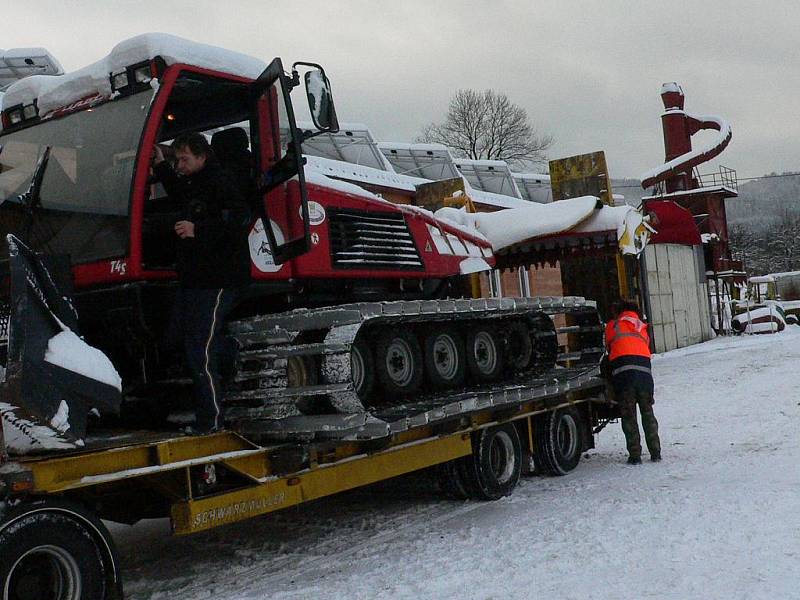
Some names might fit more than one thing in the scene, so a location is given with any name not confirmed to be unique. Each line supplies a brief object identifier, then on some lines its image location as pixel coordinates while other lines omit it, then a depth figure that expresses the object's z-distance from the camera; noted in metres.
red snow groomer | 5.23
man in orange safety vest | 8.87
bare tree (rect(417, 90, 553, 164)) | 55.56
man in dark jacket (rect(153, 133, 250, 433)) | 5.21
